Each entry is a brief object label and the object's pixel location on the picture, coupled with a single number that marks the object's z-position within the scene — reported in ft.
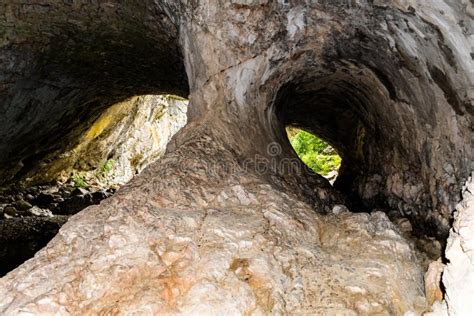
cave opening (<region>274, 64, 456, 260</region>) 11.37
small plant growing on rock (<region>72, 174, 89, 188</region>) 28.09
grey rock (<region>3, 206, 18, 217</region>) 21.49
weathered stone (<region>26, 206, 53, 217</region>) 22.47
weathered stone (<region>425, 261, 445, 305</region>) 5.89
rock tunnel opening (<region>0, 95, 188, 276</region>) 18.19
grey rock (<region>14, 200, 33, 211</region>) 22.48
